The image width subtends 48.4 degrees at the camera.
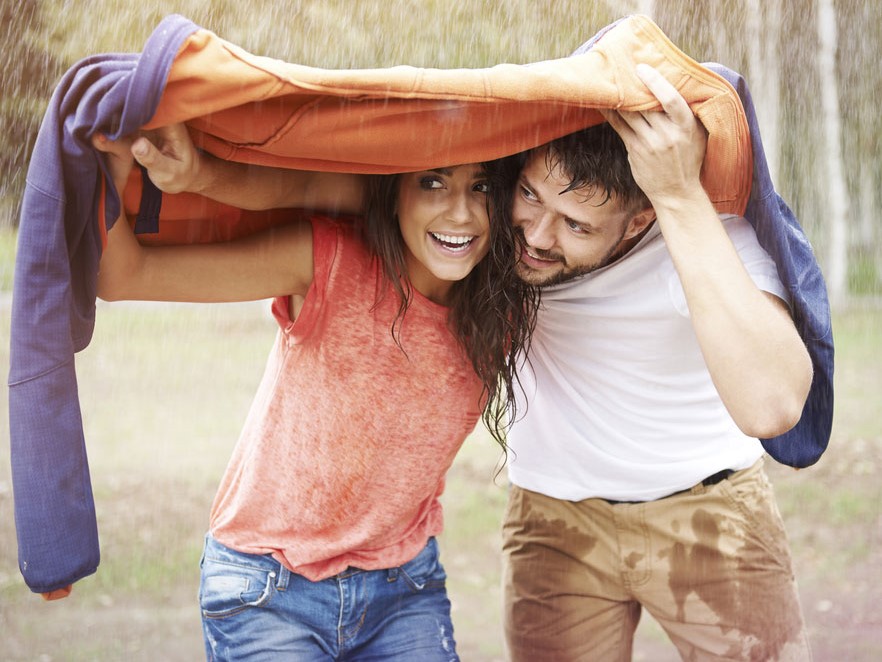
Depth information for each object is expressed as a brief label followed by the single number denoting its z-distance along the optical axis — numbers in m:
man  2.10
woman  2.00
